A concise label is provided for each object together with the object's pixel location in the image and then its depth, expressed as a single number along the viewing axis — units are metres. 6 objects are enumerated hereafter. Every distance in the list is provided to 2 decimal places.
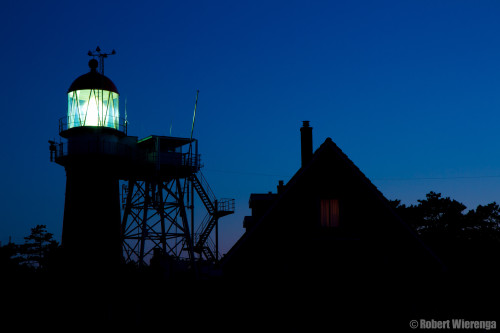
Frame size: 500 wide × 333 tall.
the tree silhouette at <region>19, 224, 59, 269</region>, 70.50
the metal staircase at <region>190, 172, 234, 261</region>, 54.78
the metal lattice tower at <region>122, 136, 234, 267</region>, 52.62
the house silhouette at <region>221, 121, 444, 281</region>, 28.84
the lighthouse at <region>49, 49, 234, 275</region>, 47.81
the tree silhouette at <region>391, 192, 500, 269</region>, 62.28
